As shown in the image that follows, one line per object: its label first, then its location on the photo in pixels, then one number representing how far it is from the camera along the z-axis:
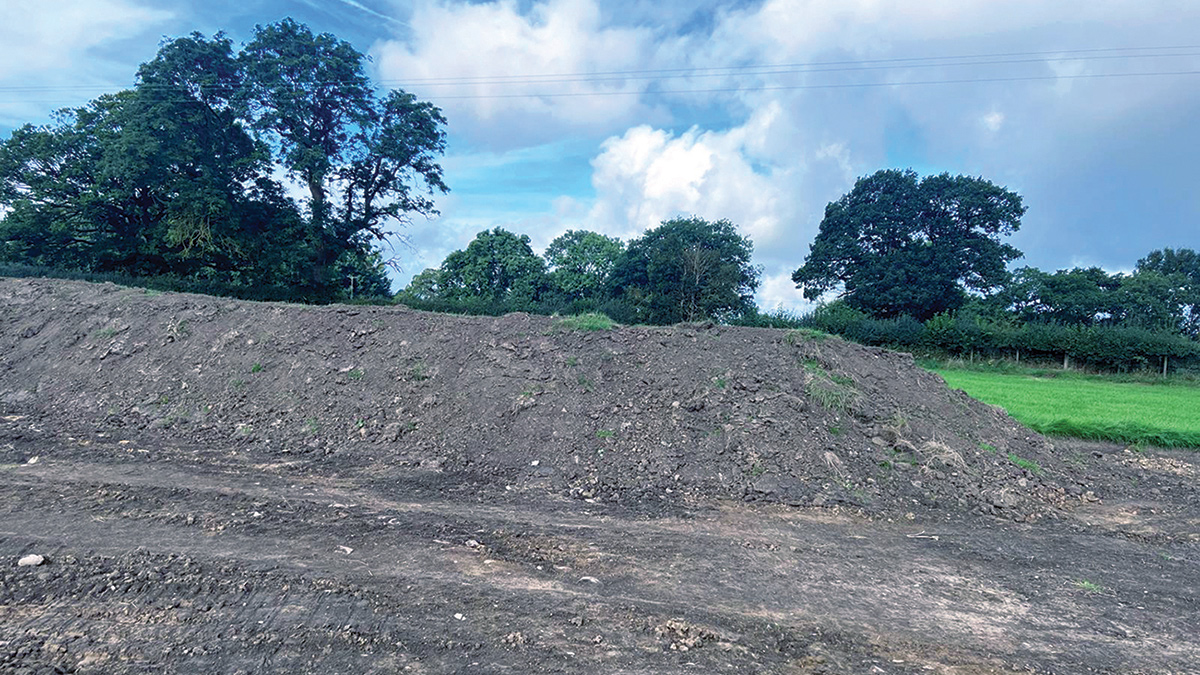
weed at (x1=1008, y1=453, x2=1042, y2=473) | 8.87
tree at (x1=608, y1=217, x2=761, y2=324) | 36.91
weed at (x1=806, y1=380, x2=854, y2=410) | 9.18
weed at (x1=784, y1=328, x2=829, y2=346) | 10.75
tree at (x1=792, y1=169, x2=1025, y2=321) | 43.44
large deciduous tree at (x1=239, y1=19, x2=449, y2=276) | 29.00
